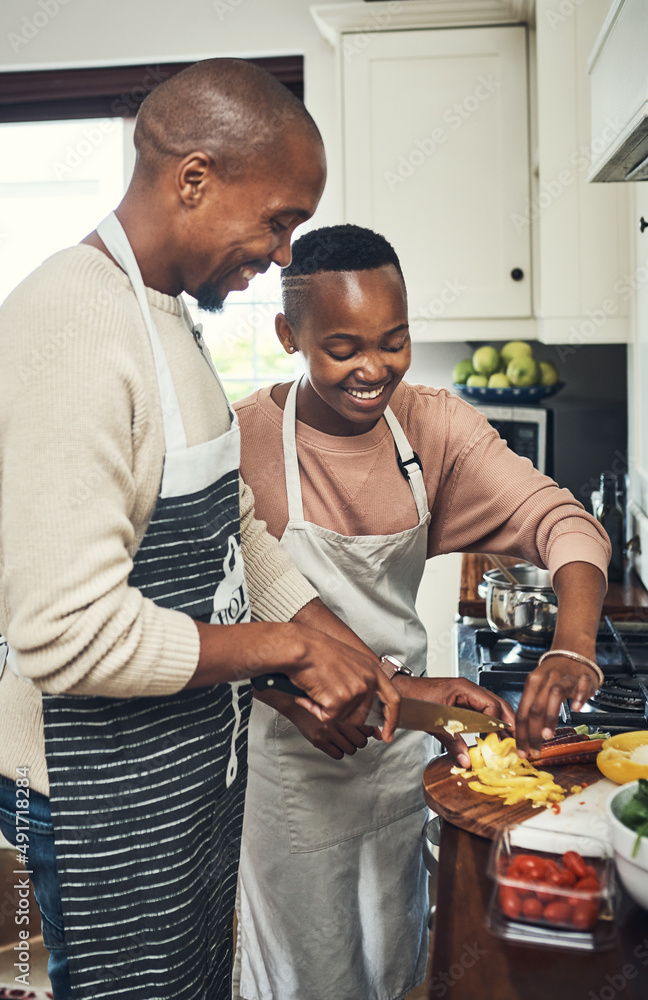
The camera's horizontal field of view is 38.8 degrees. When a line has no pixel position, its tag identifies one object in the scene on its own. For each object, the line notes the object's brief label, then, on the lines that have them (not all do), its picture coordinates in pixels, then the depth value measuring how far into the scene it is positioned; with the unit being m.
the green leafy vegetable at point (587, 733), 1.12
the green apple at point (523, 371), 2.74
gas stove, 1.24
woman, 1.28
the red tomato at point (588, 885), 0.77
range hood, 1.02
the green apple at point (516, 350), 2.79
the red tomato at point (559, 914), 0.76
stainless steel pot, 1.52
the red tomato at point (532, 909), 0.76
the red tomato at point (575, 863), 0.79
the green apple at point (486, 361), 2.82
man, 0.79
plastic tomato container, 0.76
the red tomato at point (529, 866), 0.79
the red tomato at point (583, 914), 0.76
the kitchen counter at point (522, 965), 0.71
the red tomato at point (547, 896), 0.76
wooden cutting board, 0.96
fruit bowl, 2.73
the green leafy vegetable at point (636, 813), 0.79
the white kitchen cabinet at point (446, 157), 2.61
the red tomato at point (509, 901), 0.76
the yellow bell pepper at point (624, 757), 1.00
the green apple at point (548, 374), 2.77
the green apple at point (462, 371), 2.88
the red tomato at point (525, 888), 0.76
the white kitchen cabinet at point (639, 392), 2.07
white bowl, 0.76
